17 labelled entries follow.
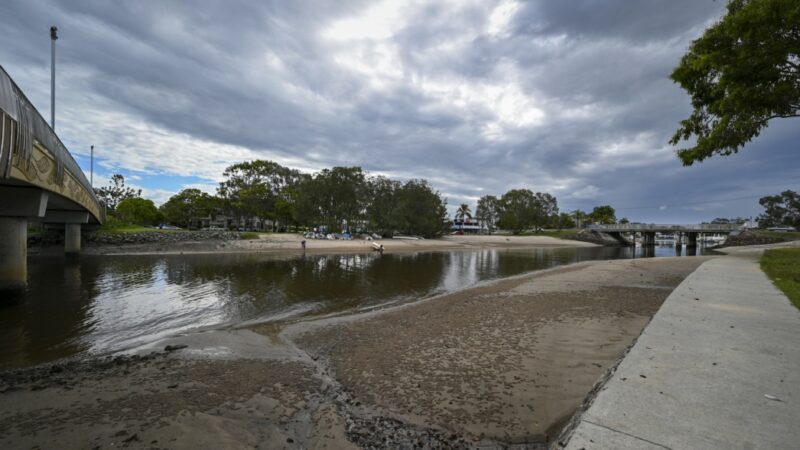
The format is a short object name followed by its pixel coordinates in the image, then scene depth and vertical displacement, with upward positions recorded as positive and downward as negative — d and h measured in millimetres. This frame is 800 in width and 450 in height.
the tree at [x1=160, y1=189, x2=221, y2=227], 82000 +4752
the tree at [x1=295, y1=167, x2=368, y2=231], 67562 +6242
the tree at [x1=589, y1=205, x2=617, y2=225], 132912 +6950
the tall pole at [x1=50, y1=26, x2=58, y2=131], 19691 +8218
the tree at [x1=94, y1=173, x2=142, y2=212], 77688 +7165
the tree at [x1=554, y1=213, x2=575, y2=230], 130850 +4263
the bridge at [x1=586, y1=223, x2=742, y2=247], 71250 +992
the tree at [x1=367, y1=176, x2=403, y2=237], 73381 +5318
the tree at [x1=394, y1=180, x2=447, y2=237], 72875 +4327
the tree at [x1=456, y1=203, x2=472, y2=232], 138000 +7357
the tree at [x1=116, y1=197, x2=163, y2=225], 69256 +2985
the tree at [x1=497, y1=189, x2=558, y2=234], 107000 +7034
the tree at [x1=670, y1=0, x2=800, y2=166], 9290 +5167
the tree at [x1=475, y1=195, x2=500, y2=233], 120938 +7190
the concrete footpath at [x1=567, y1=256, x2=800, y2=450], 3045 -1848
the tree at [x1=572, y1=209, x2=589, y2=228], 137038 +6245
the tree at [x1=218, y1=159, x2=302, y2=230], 70375 +8282
